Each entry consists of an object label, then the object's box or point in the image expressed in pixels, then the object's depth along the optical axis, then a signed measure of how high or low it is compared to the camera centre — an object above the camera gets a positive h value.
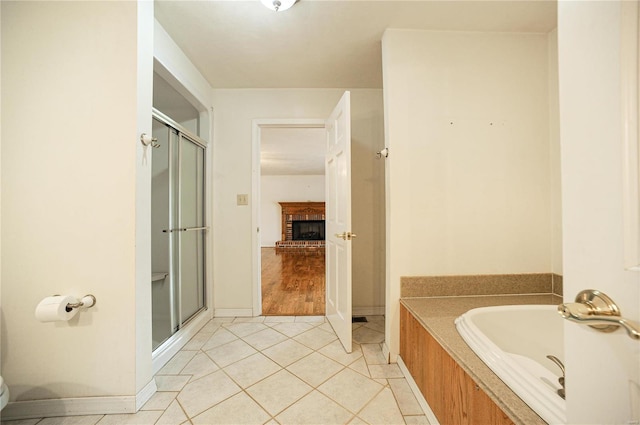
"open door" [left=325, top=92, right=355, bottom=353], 1.73 -0.07
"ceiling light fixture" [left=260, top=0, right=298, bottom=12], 1.38 +1.23
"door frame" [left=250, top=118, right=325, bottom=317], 2.42 +0.36
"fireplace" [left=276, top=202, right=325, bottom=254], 7.61 -0.43
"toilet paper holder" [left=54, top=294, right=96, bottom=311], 1.18 -0.44
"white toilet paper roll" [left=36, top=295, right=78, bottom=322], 1.12 -0.45
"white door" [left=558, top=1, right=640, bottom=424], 0.39 +0.00
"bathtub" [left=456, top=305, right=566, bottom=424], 1.02 -0.63
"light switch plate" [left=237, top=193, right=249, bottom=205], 2.43 +0.15
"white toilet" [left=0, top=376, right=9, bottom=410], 1.01 -0.77
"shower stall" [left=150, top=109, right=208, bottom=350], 1.92 -0.14
